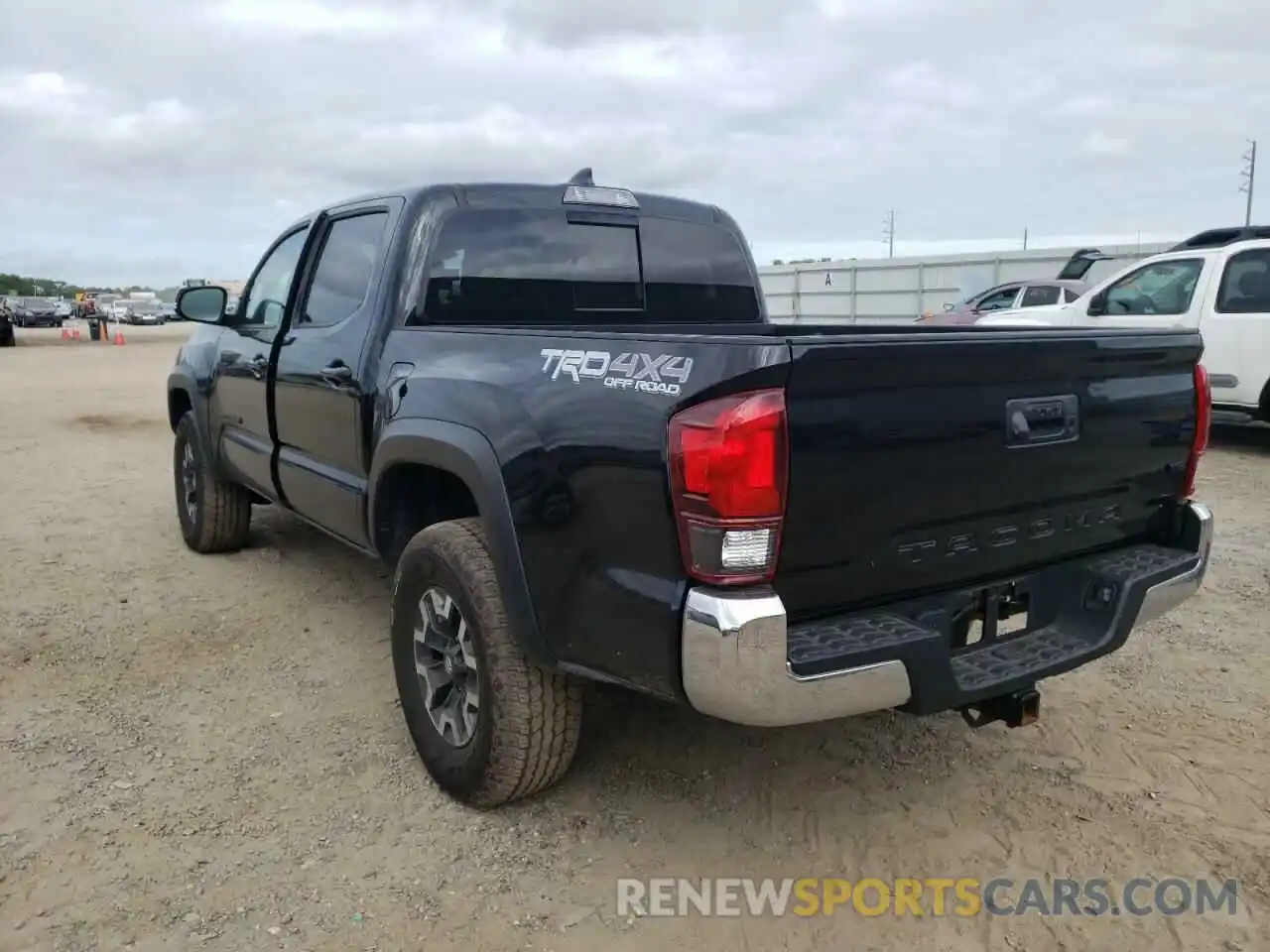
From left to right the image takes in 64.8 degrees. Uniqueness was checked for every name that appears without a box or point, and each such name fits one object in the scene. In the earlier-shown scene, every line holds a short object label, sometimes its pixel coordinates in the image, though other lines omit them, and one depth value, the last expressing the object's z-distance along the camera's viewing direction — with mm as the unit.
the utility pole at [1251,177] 44772
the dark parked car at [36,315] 46750
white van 8672
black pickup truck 2266
